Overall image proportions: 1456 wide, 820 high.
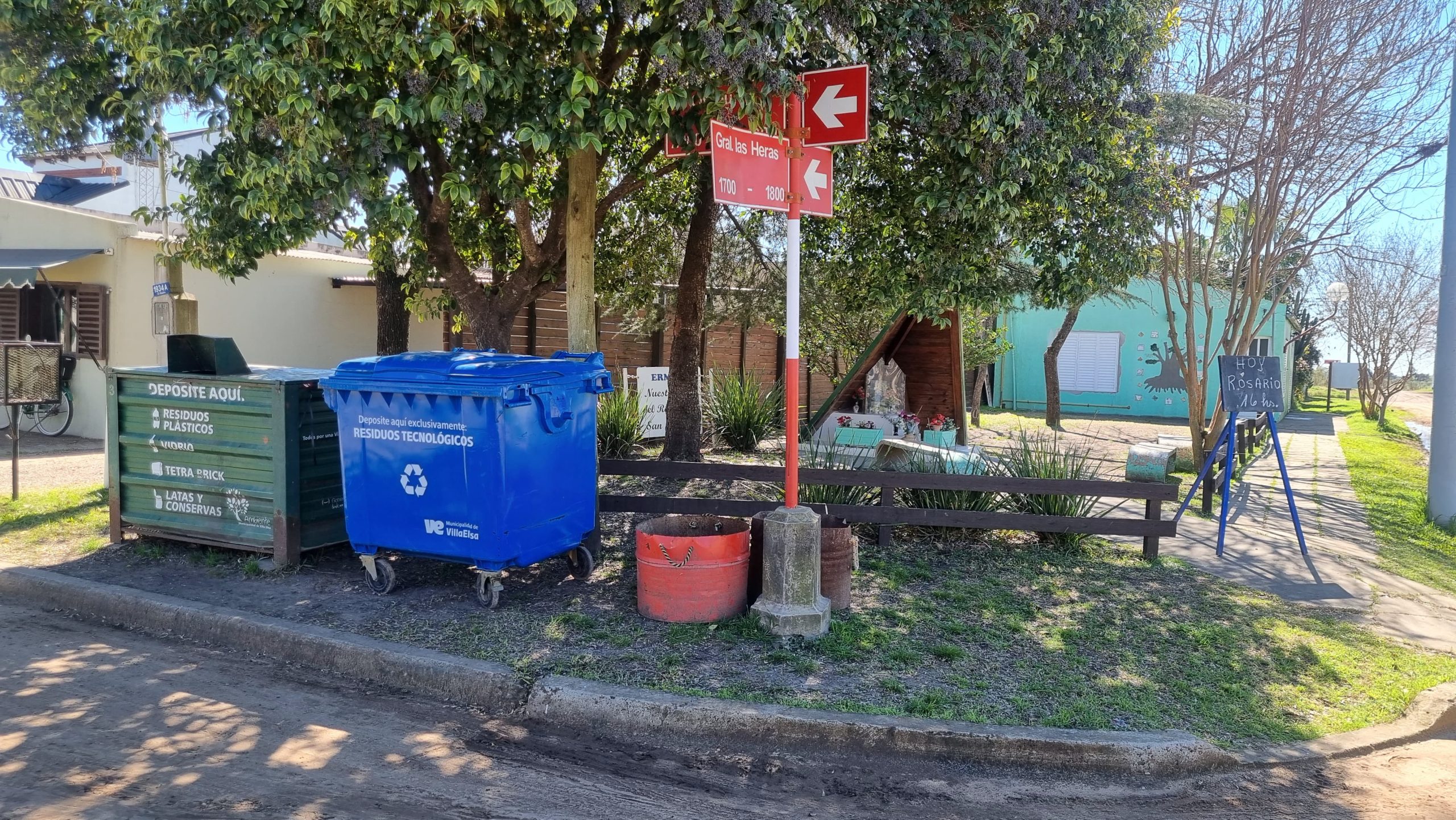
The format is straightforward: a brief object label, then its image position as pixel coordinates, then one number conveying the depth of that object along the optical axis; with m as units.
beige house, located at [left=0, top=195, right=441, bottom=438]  14.12
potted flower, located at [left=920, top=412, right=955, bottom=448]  13.09
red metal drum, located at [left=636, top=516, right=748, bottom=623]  5.89
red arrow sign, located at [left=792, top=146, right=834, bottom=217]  6.12
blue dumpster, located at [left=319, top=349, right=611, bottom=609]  5.93
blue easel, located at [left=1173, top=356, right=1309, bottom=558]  8.66
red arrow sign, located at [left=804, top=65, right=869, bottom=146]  6.18
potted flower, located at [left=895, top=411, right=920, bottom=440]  13.20
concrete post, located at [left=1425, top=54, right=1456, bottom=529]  10.79
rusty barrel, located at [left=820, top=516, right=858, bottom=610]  6.23
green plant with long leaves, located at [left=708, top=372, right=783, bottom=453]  13.77
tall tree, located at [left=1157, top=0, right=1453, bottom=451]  12.04
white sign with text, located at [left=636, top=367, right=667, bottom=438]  15.23
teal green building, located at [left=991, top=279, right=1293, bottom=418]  28.64
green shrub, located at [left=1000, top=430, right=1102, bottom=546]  8.44
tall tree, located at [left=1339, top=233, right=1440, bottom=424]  30.98
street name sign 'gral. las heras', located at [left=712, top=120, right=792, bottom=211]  5.51
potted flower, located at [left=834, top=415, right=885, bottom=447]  12.94
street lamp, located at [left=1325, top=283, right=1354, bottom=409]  27.25
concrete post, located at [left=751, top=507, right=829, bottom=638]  5.75
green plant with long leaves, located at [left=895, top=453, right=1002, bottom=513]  8.47
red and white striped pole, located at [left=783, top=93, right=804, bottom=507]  5.84
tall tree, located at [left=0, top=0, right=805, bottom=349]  6.22
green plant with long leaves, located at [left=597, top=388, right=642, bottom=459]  12.35
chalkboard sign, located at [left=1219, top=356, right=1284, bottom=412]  9.00
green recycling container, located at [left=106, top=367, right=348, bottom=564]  7.00
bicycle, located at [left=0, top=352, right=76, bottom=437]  14.45
